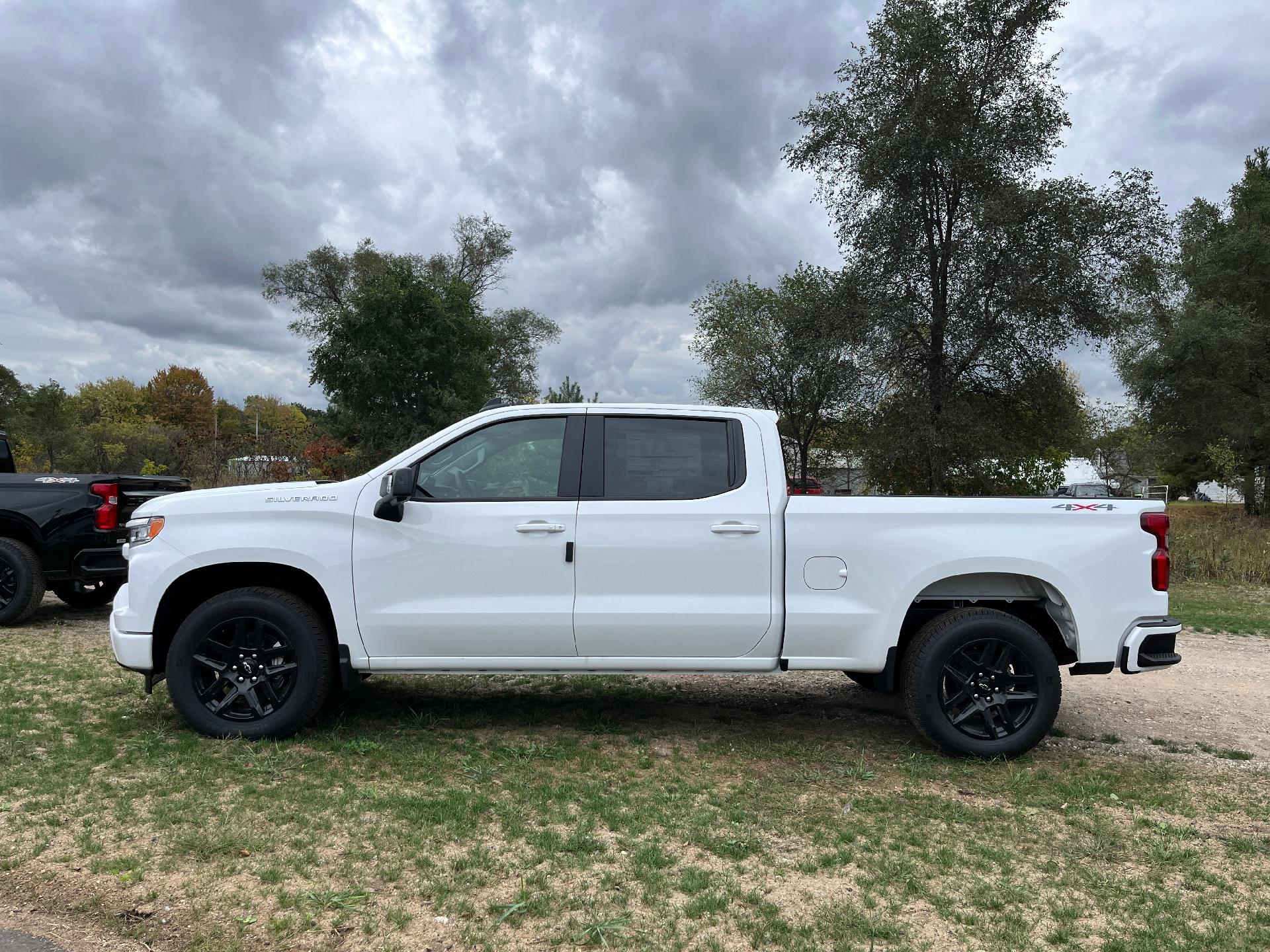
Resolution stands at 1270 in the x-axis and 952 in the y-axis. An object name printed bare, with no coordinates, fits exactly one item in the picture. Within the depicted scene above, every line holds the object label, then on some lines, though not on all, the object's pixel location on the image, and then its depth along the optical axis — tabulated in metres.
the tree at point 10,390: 49.03
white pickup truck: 4.97
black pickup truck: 8.53
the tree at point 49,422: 38.69
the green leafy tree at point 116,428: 30.20
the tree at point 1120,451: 41.84
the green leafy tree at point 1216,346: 28.33
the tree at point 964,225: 20.41
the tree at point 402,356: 38.16
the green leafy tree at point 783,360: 23.64
